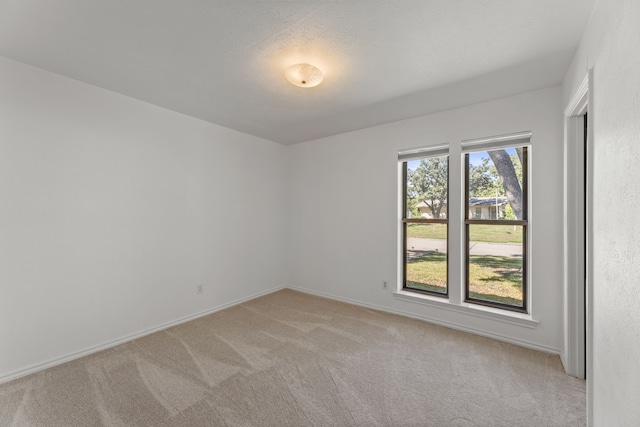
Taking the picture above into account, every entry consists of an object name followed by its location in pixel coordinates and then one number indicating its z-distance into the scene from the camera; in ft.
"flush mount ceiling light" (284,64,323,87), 6.79
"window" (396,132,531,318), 9.29
